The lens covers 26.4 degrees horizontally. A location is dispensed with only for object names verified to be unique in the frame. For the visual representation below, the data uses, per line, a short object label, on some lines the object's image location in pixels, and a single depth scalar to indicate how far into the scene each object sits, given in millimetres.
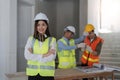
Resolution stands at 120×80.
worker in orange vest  3812
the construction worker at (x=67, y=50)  3746
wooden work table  3229
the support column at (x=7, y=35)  4309
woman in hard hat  2484
